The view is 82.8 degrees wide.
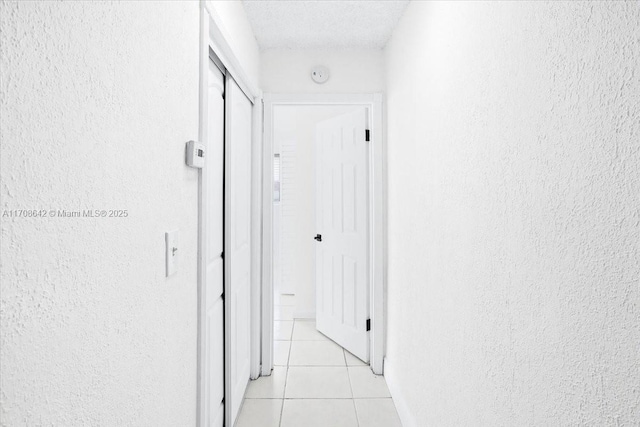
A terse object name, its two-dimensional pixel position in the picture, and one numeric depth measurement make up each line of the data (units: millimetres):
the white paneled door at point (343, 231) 2775
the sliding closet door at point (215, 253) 1618
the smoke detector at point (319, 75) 2596
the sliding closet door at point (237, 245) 1900
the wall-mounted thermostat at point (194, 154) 1169
